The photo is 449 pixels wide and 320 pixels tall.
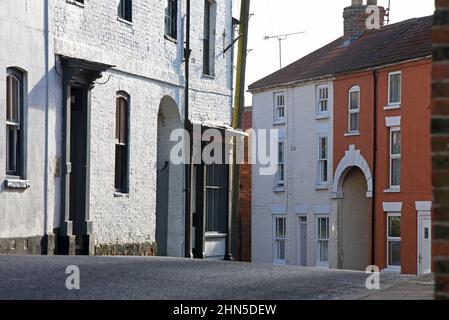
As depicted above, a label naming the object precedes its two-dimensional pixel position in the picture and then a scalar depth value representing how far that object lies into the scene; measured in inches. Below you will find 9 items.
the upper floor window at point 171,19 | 1013.8
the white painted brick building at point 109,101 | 765.9
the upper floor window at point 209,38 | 1096.8
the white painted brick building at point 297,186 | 1759.4
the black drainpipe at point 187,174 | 1025.5
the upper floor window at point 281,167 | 1851.6
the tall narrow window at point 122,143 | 914.1
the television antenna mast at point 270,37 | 2111.6
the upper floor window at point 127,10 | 919.0
